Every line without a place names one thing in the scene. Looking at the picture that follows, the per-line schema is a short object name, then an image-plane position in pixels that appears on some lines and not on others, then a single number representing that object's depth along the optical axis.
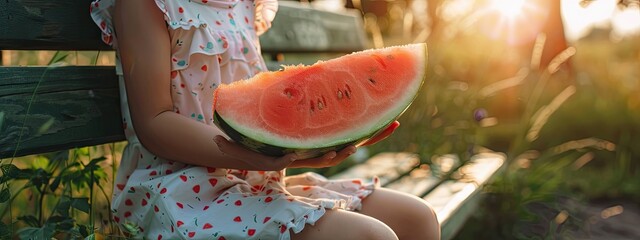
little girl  1.74
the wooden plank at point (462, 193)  2.57
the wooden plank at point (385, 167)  3.27
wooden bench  1.93
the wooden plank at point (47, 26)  1.93
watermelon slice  1.65
